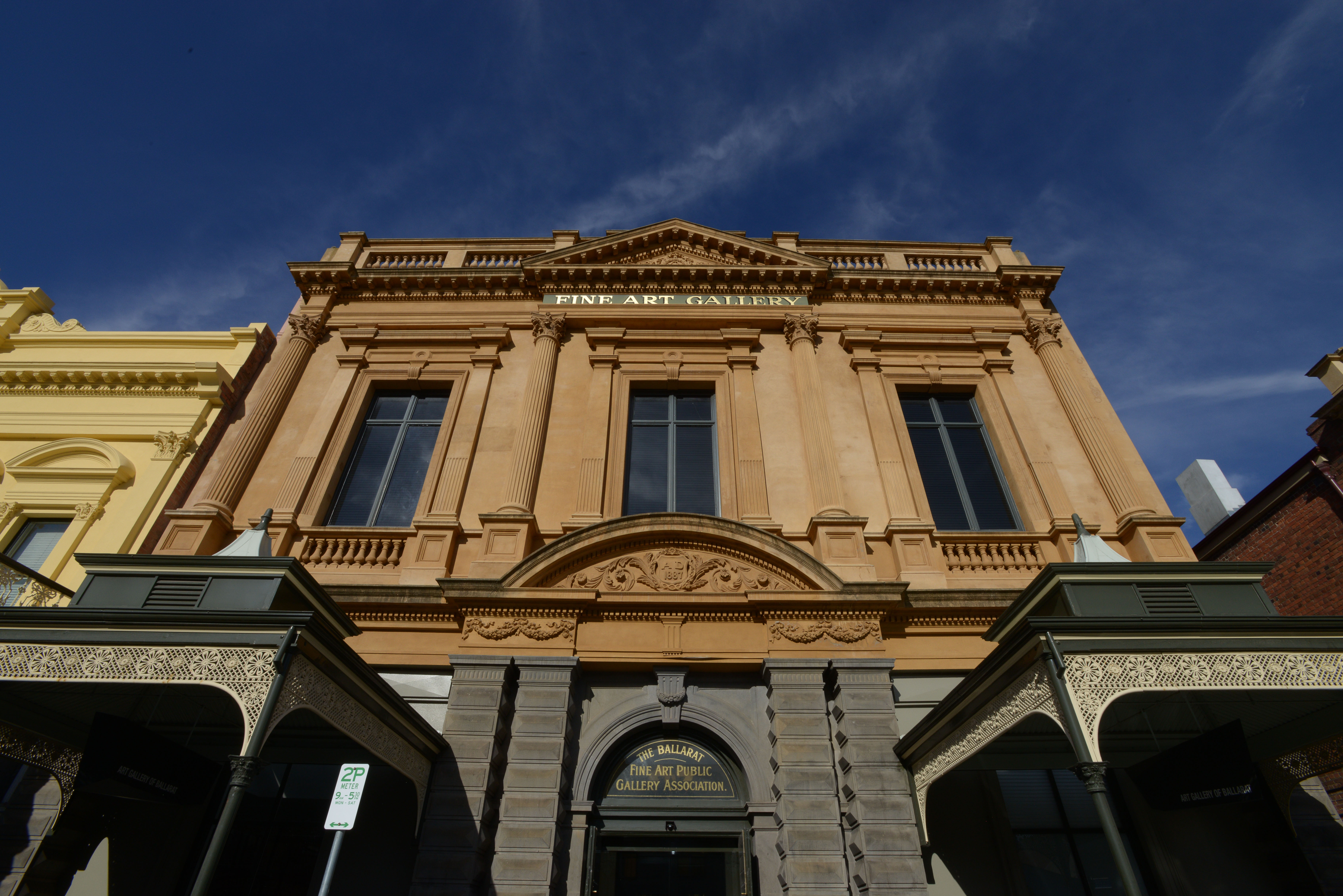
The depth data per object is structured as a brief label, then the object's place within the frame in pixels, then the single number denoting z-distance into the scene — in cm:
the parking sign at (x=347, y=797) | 561
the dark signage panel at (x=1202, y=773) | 787
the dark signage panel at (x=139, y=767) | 711
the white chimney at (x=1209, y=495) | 1806
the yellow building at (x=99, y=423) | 1162
